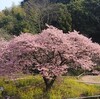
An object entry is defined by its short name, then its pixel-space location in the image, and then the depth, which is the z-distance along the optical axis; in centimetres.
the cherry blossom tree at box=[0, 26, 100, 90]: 1109
